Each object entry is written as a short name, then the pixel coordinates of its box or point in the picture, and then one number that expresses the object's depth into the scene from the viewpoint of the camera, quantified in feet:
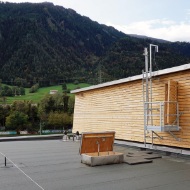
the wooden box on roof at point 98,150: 31.94
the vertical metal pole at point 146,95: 39.60
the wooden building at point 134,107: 37.50
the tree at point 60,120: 197.26
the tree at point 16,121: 181.68
